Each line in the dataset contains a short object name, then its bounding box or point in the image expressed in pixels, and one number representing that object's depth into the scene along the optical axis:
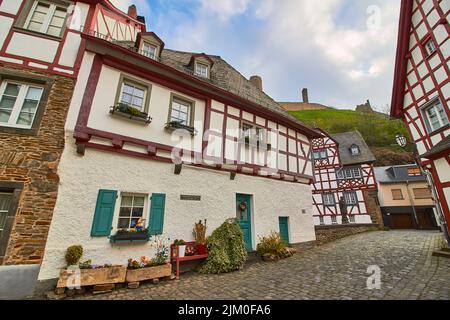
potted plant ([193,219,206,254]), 6.27
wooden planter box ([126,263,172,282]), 4.78
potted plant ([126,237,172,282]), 4.81
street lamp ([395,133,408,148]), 8.47
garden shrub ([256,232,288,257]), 7.53
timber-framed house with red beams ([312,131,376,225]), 17.92
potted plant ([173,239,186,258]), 5.78
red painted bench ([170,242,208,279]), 5.64
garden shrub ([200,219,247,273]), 5.99
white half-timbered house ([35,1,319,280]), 5.17
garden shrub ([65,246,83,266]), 4.56
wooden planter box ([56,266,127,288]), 4.24
